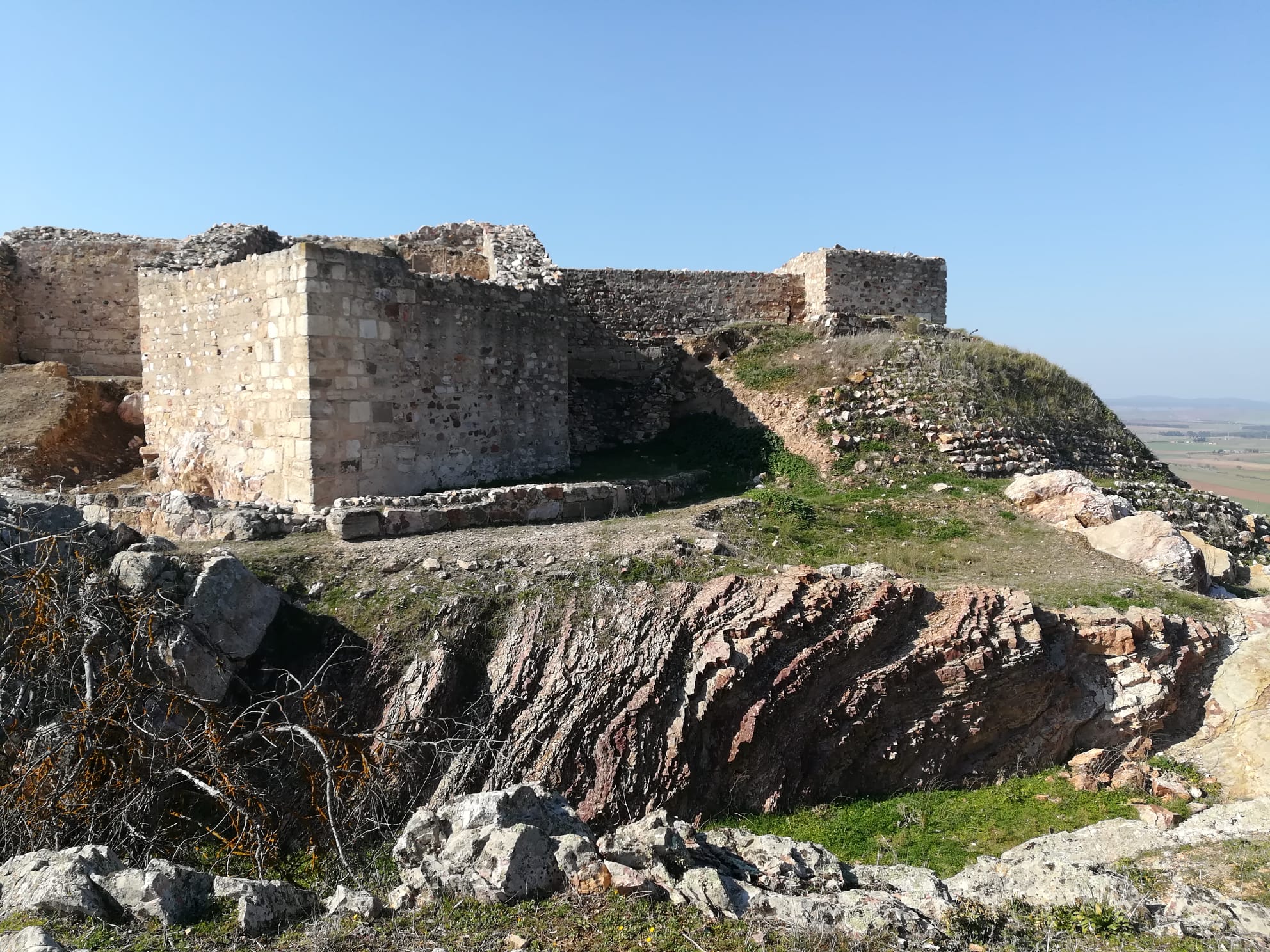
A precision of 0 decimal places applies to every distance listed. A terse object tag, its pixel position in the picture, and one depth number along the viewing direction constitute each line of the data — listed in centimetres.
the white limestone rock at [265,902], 427
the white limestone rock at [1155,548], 1002
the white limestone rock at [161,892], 421
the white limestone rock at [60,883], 409
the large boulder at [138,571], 629
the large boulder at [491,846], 457
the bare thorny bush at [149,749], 521
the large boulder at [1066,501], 1168
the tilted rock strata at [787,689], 669
